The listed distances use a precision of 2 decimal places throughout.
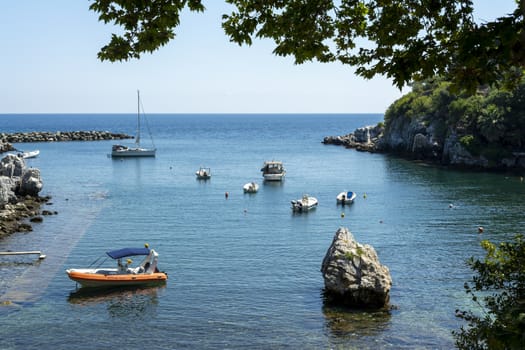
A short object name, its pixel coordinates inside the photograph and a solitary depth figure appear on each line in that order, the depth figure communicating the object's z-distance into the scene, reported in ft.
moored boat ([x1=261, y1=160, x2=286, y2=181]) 300.20
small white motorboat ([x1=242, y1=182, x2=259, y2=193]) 263.49
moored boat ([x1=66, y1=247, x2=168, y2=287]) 124.98
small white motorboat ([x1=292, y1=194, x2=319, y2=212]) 215.92
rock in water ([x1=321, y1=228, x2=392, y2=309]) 111.04
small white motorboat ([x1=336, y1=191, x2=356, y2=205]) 232.12
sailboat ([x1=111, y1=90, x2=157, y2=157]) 437.01
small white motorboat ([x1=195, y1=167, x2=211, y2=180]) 311.88
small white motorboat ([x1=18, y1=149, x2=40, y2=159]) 422.20
